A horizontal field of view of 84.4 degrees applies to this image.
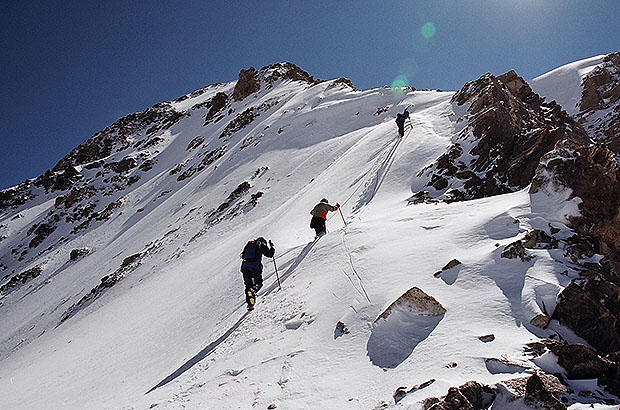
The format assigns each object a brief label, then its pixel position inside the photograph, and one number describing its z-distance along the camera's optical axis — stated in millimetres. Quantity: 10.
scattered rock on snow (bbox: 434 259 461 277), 5982
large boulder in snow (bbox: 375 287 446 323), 5145
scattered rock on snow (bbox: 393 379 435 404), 3838
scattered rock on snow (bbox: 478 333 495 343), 4277
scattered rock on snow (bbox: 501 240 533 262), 5616
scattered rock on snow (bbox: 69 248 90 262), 39375
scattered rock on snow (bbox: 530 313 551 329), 4449
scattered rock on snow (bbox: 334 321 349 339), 5637
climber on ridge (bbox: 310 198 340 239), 11664
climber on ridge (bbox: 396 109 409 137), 18141
